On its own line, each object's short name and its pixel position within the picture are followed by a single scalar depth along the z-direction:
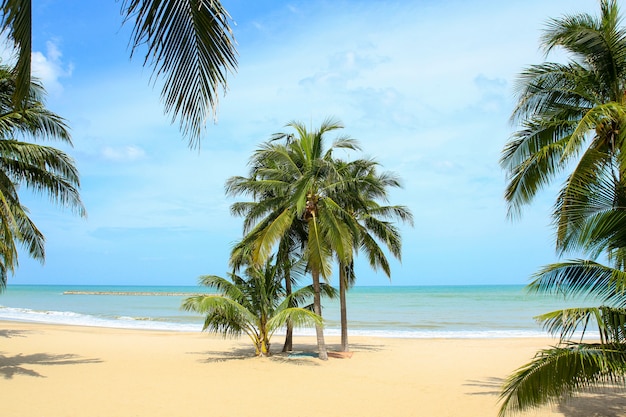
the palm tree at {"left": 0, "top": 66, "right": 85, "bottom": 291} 9.16
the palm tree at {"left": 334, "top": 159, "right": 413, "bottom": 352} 13.63
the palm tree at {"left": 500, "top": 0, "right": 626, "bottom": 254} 6.79
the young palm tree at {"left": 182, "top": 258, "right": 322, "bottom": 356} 12.60
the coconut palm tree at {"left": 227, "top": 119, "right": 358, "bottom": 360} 12.41
